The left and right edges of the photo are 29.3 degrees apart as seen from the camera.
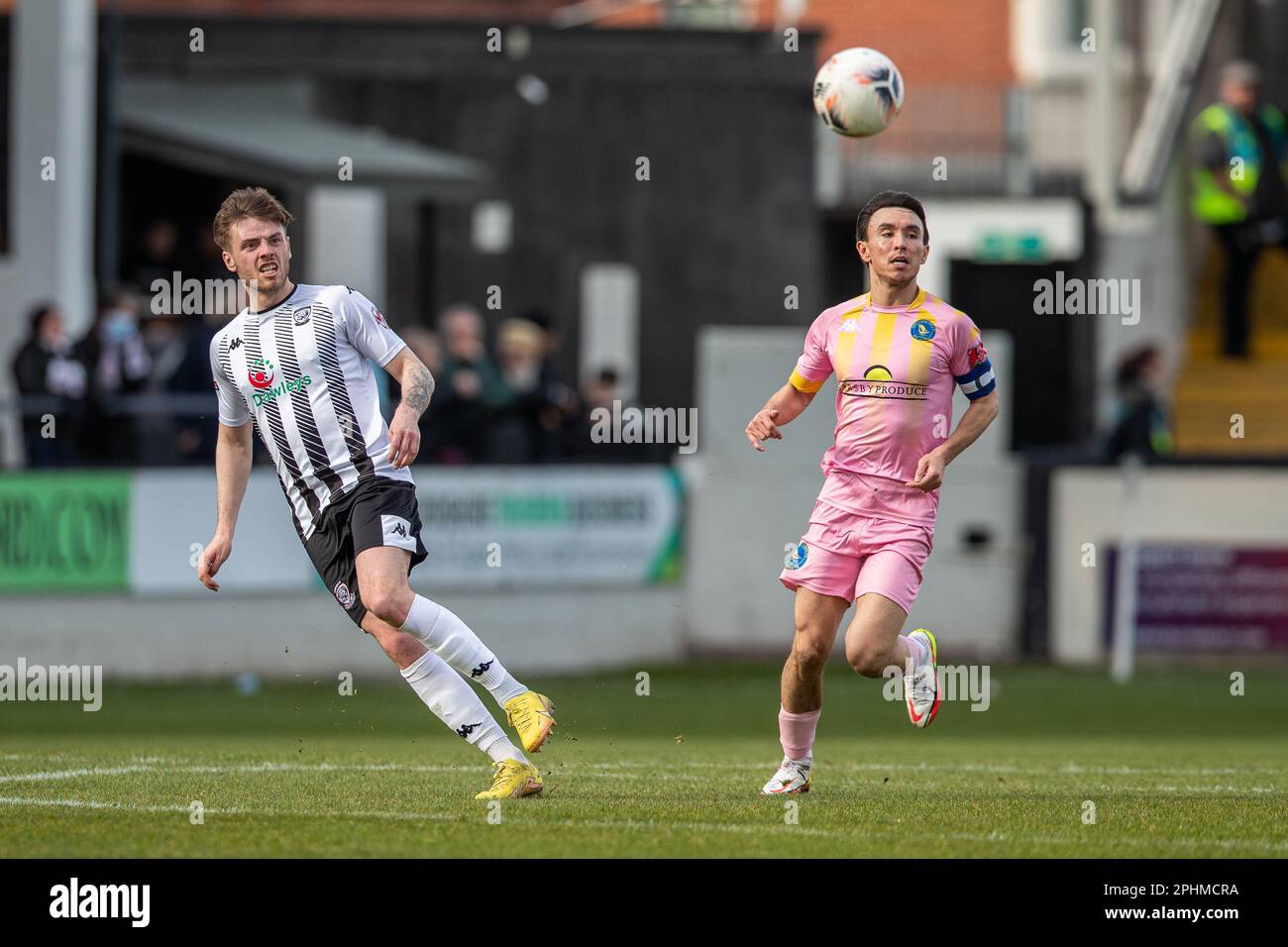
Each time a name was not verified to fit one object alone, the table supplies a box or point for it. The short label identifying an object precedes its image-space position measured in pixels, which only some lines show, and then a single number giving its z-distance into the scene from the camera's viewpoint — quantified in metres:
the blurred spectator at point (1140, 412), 21.78
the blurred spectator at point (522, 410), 20.77
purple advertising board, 21.23
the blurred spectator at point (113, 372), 19.45
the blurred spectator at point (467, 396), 20.62
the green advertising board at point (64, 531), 18.92
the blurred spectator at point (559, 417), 20.98
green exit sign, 29.62
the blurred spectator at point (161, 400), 19.48
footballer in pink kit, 9.87
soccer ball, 10.77
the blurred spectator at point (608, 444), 21.17
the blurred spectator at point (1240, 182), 24.08
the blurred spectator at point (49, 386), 19.28
